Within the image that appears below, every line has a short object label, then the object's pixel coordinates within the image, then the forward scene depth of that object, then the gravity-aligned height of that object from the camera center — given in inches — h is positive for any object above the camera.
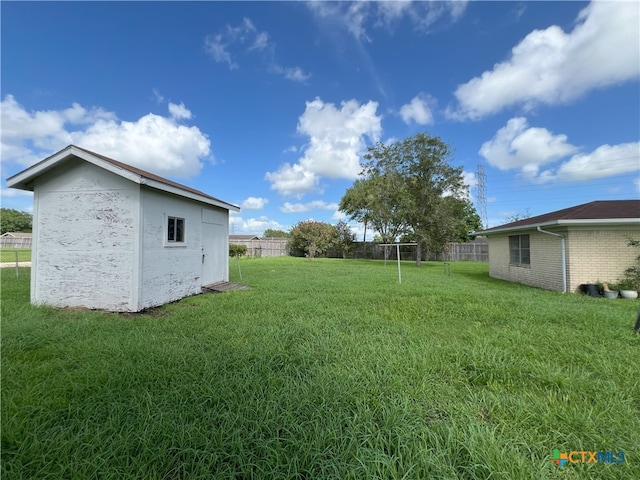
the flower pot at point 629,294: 278.4 -49.7
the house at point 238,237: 1113.7 +57.4
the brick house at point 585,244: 297.1 +4.1
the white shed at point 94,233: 202.7 +13.3
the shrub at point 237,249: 951.0 -0.8
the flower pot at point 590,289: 290.7 -47.0
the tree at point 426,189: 647.1 +150.4
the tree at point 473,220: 1378.2 +150.8
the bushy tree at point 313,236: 1040.2 +49.9
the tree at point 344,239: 1121.1 +41.0
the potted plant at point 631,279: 286.5 -35.6
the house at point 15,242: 1294.3 +38.3
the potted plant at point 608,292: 282.0 -48.5
